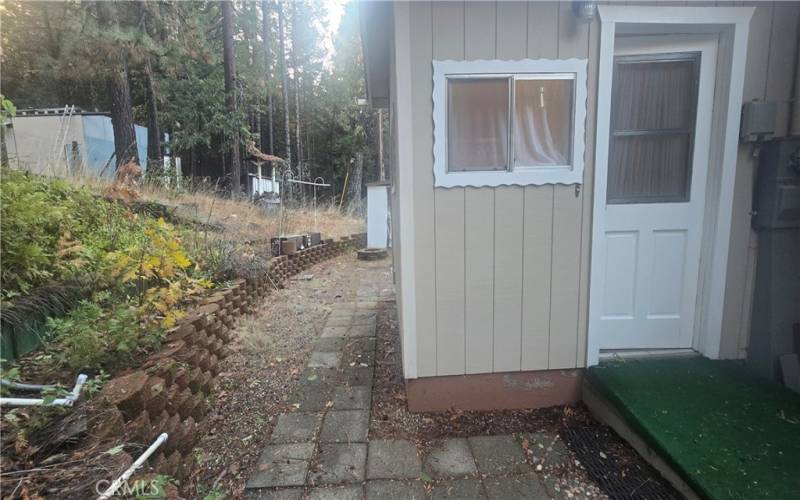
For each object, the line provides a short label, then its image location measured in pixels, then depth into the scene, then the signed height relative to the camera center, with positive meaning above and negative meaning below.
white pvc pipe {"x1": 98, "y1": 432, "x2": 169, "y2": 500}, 1.30 -0.97
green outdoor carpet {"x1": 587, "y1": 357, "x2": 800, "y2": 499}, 1.63 -1.15
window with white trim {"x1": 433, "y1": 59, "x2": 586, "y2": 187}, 2.29 +0.38
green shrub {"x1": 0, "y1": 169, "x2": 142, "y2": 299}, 2.18 -0.26
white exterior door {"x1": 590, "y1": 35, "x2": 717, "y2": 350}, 2.45 -0.05
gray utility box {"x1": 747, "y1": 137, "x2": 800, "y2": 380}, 2.31 -0.39
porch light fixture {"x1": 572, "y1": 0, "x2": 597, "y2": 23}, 2.17 +0.96
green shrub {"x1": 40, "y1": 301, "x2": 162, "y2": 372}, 1.90 -0.73
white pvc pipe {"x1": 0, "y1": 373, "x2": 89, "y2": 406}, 1.43 -0.76
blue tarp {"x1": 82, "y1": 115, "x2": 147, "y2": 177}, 9.81 +1.46
